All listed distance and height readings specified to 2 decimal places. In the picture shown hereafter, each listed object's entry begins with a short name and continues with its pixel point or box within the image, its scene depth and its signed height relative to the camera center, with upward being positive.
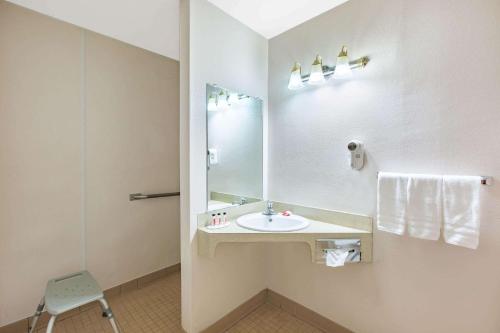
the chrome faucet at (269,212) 1.85 -0.39
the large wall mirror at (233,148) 1.74 +0.13
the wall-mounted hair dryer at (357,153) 1.58 +0.07
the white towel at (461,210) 1.14 -0.23
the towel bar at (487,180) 1.16 -0.08
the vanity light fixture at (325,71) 1.56 +0.67
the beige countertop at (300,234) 1.52 -0.47
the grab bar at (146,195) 2.28 -0.34
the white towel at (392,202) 1.36 -0.23
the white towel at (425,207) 1.25 -0.24
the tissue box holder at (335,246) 1.53 -0.54
